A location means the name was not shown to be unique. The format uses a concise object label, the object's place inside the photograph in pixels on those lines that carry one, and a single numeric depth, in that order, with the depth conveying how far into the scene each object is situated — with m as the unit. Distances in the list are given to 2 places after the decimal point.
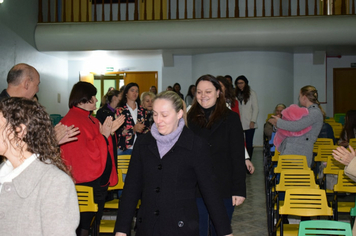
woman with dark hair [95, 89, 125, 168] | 5.82
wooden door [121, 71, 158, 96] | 14.28
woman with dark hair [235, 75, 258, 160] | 7.77
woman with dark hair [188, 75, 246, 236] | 2.94
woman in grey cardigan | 1.44
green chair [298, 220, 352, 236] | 2.47
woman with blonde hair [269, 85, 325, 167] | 4.63
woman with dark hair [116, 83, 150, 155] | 5.50
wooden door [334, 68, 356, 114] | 14.20
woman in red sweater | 3.33
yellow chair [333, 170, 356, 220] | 3.97
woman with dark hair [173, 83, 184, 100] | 12.26
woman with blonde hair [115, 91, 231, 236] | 2.23
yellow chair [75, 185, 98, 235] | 3.25
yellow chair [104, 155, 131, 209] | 4.29
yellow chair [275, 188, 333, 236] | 3.31
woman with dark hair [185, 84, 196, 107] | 9.84
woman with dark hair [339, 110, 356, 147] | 5.27
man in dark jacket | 2.87
